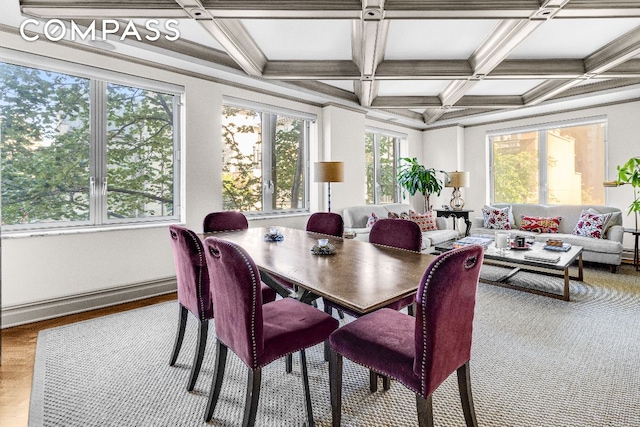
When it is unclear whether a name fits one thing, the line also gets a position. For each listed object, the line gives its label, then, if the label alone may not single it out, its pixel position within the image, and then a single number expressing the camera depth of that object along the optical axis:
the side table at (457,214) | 5.89
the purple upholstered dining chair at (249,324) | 1.51
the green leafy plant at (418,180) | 6.16
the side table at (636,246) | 4.44
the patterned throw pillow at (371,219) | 5.06
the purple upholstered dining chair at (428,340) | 1.36
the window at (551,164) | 5.48
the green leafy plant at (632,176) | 4.43
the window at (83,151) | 2.99
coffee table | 3.37
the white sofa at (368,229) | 4.89
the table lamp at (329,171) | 4.26
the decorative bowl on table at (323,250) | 2.20
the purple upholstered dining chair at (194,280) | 1.99
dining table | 1.47
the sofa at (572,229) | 4.43
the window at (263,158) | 4.46
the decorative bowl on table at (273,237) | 2.70
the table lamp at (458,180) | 5.91
